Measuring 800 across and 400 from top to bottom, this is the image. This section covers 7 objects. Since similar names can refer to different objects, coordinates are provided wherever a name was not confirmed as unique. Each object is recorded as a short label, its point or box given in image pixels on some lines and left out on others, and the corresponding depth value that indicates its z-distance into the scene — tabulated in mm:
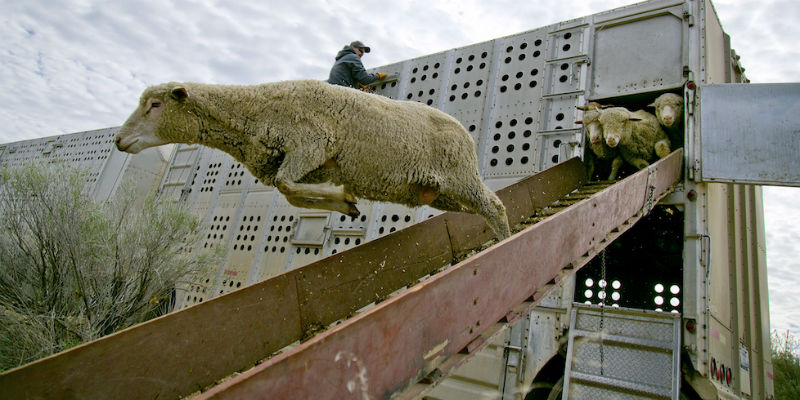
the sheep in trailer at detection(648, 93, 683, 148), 5113
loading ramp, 1645
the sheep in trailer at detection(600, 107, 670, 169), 5109
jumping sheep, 3031
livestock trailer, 2303
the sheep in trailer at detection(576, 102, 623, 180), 5211
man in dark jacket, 6324
